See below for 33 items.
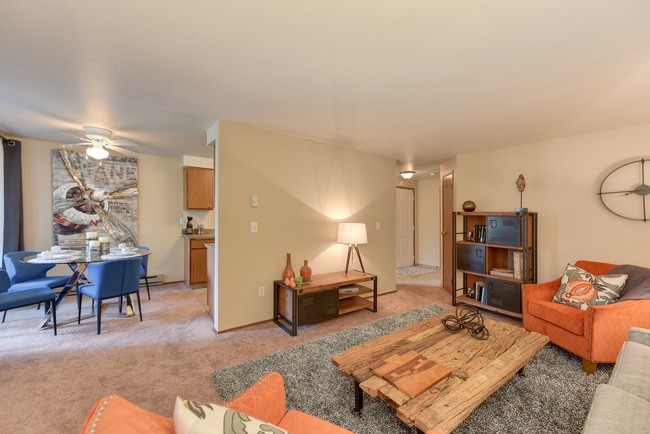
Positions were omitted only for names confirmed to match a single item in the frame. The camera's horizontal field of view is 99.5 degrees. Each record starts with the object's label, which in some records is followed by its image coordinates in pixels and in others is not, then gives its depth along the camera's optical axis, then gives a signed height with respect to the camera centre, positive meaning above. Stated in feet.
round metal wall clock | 9.62 +0.84
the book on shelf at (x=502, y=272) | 11.60 -2.47
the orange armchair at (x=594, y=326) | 7.02 -3.02
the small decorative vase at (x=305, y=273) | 10.72 -2.25
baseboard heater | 15.90 -3.74
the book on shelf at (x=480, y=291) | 12.28 -3.48
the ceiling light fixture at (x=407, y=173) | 17.83 +2.73
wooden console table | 9.96 -3.30
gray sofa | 3.78 -2.87
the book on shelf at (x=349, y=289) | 11.87 -3.26
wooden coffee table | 4.19 -2.95
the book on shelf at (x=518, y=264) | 11.20 -2.03
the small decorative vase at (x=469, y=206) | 13.01 +0.41
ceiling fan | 10.60 +3.04
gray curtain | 12.11 +0.87
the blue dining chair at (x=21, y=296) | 8.55 -2.59
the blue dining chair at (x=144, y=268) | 12.94 -2.46
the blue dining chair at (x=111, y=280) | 9.51 -2.28
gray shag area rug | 5.49 -4.15
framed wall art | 13.64 +0.96
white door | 22.06 -1.06
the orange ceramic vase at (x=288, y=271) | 10.51 -2.14
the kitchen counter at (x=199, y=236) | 15.56 -1.15
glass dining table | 9.67 -1.56
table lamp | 11.79 -0.81
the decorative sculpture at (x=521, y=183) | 11.91 +1.37
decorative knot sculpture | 6.75 -2.87
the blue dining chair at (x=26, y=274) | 10.65 -2.32
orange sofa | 2.13 -2.25
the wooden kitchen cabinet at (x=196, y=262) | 15.43 -2.65
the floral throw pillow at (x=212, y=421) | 2.21 -1.72
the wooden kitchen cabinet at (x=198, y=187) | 15.74 +1.65
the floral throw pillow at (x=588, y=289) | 8.17 -2.31
